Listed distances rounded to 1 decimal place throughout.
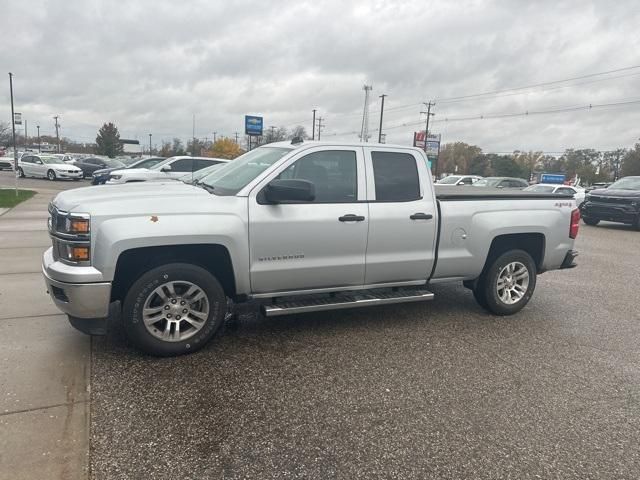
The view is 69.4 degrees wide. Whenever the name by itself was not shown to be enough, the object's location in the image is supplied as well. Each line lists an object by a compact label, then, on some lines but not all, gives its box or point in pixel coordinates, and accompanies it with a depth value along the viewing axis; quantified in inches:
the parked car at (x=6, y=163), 1500.9
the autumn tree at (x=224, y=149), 2473.2
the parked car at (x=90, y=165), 1216.8
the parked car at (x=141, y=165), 742.5
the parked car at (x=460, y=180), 1110.8
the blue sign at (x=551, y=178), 1852.5
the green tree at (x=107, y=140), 3061.0
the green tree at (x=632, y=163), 2534.4
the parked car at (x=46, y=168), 1099.9
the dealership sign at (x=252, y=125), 1509.6
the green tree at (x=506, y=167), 3063.5
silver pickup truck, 139.6
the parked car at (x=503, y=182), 878.0
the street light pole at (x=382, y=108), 2270.2
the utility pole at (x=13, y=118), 721.6
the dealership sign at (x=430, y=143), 2046.0
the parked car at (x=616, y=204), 569.6
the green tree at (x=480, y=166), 3446.4
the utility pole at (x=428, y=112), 2444.6
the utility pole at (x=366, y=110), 1445.6
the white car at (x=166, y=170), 590.2
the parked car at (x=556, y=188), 767.1
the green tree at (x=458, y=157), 3772.1
